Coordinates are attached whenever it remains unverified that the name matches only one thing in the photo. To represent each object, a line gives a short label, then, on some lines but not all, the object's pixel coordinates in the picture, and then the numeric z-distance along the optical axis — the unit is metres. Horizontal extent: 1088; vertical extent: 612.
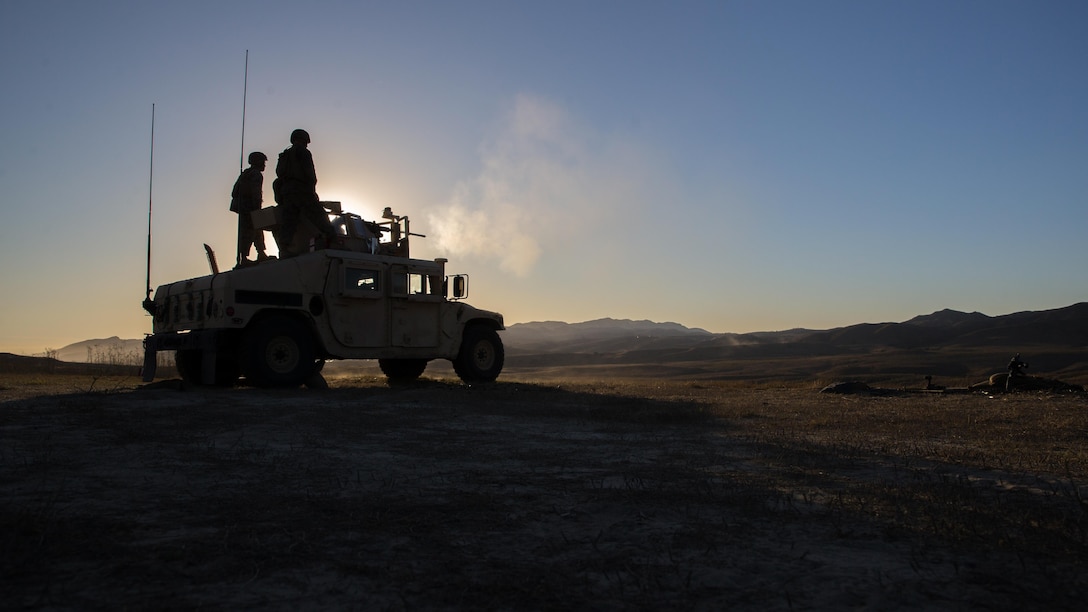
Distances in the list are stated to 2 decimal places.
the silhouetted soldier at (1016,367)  13.80
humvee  12.62
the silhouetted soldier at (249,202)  14.65
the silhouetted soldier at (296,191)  13.83
